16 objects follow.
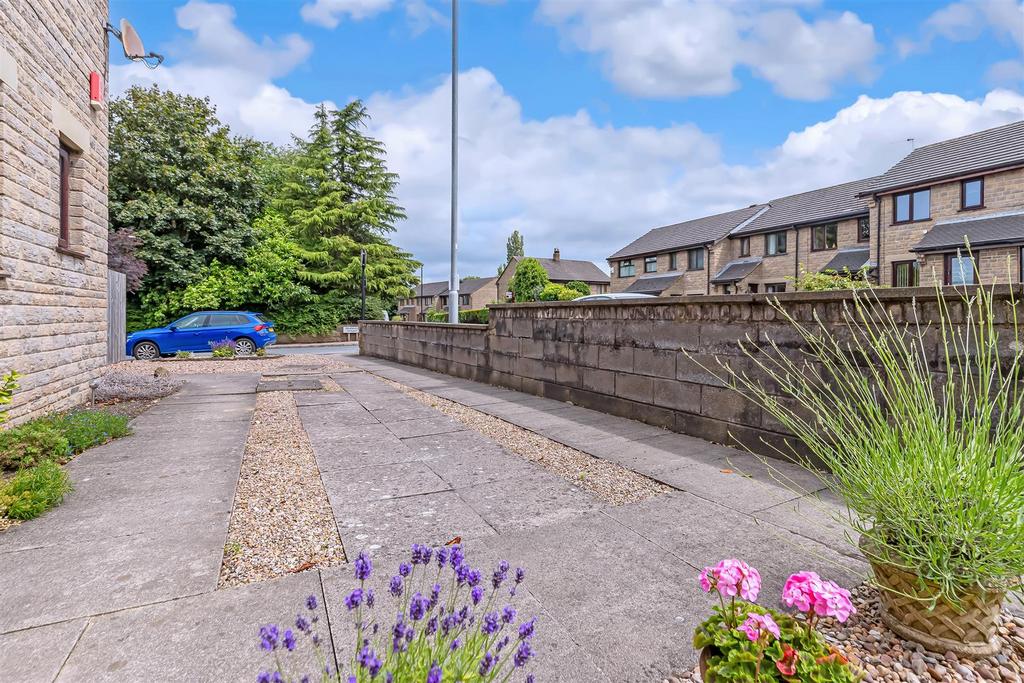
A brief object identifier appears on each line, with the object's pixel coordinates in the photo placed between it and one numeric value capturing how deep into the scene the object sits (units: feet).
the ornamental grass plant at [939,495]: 5.30
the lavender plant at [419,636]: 3.64
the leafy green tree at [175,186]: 62.80
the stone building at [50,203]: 15.06
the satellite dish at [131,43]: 23.22
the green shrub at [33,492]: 9.31
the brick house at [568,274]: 152.49
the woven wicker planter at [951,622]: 5.50
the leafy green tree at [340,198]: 78.02
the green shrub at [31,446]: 11.43
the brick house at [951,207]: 54.95
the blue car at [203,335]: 47.14
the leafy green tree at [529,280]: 101.04
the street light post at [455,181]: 35.29
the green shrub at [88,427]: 13.93
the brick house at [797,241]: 74.90
